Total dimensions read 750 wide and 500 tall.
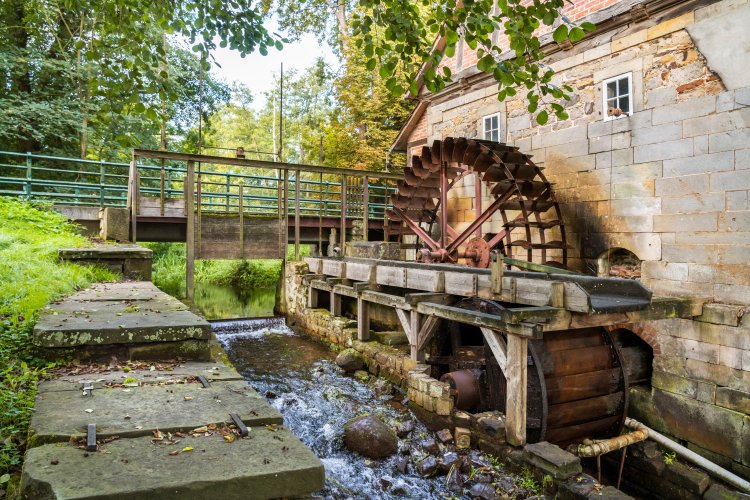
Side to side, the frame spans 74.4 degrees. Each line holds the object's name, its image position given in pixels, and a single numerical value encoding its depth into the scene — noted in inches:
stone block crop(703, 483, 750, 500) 183.9
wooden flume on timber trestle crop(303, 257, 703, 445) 178.2
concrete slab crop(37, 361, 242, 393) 82.6
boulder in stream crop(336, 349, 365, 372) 282.7
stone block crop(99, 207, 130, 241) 333.1
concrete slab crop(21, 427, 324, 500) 50.0
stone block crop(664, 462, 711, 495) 191.6
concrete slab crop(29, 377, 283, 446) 64.2
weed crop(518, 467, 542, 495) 158.1
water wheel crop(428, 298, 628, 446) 193.5
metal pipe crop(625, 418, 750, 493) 189.2
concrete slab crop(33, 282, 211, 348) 97.4
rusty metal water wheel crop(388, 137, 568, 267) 297.9
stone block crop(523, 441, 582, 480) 154.9
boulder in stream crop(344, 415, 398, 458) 180.2
